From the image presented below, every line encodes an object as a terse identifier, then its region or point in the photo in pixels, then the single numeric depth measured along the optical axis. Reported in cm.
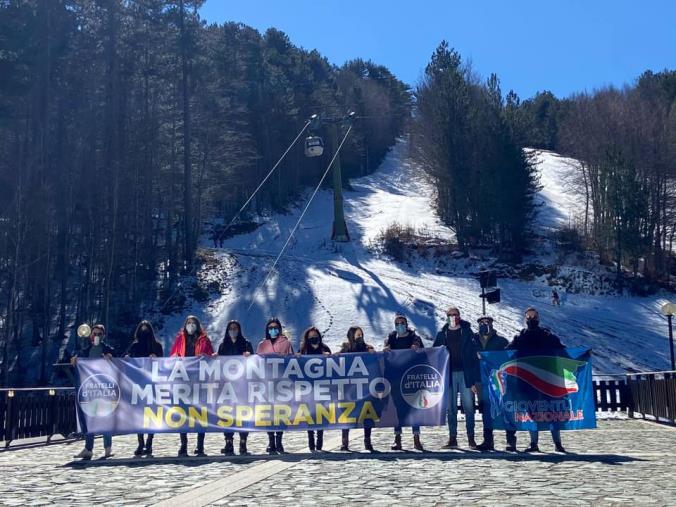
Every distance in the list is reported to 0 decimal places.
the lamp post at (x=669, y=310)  2345
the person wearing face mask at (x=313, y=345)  1315
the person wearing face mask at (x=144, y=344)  1331
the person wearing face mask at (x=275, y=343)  1314
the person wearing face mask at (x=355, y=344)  1313
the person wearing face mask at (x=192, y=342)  1313
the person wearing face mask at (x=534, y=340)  1271
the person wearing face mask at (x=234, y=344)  1299
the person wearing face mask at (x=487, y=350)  1226
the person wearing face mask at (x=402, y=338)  1309
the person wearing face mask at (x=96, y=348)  1322
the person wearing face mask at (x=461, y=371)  1248
